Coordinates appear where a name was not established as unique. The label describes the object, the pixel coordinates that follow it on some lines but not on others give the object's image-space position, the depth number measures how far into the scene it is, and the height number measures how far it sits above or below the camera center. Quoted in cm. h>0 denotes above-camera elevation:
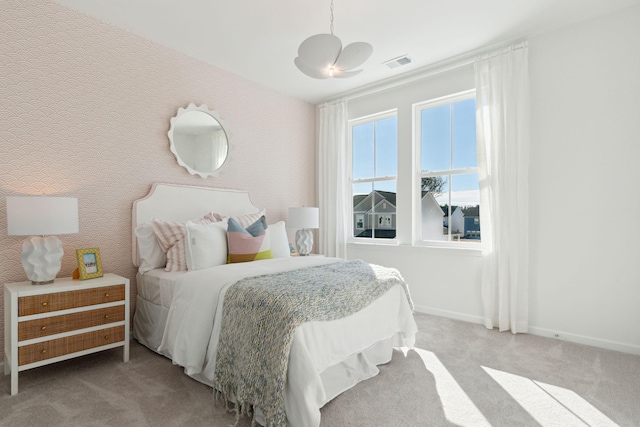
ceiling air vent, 359 +157
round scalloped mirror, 348 +75
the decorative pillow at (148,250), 303 -34
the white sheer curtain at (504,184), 319 +22
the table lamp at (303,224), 411 -17
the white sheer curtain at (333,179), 469 +42
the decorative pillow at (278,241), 342 -32
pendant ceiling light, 222 +104
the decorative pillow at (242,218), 341 -7
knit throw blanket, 167 -61
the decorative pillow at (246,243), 292 -28
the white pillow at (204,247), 278 -29
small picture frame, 257 -39
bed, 169 -74
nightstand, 214 -73
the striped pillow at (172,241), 291 -26
